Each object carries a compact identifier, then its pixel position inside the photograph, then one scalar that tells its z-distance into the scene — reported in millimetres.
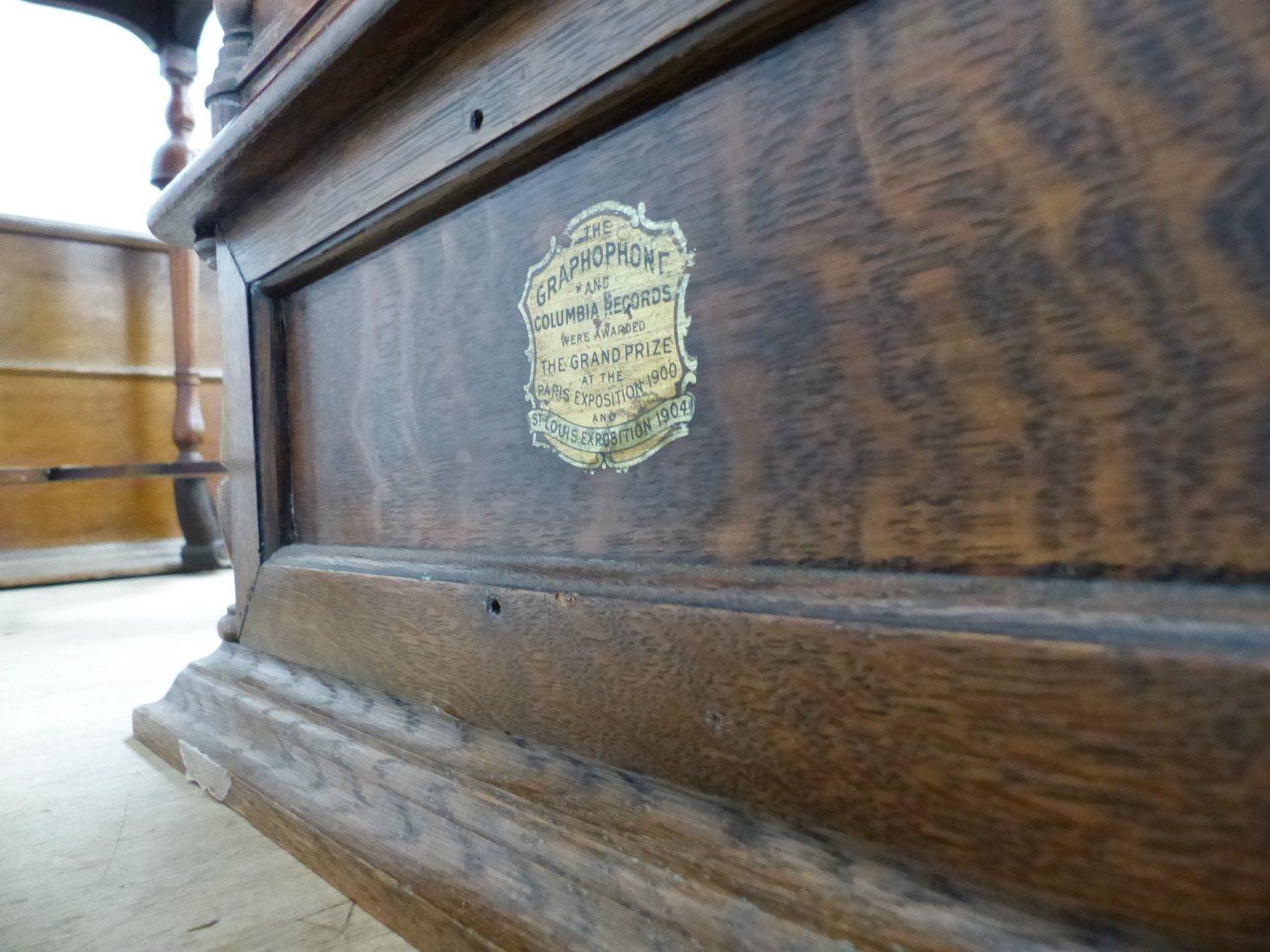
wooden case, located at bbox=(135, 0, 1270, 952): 205
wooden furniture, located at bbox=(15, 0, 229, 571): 1729
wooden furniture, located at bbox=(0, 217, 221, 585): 1854
